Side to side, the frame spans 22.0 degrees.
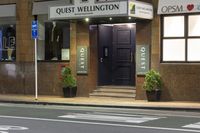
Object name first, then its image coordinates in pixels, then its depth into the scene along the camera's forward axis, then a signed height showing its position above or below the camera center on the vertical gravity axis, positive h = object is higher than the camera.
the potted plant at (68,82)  22.72 -0.99
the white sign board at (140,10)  19.73 +1.98
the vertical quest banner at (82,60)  23.00 +0.00
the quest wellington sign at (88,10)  19.73 +2.02
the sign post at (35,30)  21.76 +1.28
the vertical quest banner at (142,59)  21.28 +0.04
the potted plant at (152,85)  20.38 -0.99
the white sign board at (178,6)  20.03 +2.13
